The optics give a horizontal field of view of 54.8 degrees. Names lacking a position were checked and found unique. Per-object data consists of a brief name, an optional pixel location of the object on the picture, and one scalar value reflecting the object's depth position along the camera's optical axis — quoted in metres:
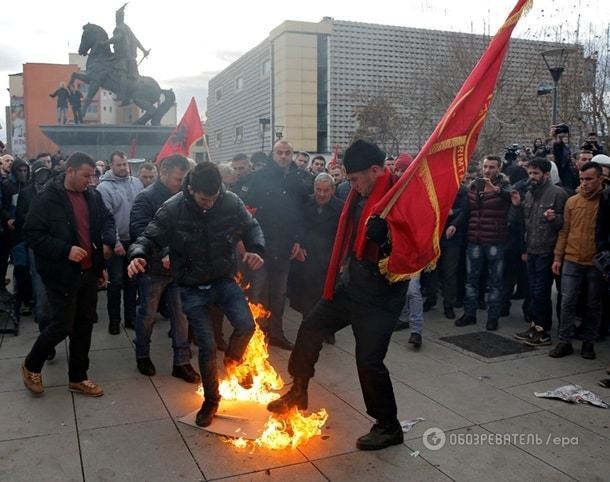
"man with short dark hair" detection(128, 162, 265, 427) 4.25
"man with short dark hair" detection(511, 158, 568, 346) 6.53
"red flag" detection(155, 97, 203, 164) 9.44
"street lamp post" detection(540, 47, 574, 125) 12.94
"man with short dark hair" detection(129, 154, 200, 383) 5.42
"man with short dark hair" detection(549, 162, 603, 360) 5.96
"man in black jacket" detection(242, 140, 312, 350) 6.47
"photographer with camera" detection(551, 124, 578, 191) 8.23
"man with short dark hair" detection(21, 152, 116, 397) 4.78
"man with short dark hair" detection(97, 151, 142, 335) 7.04
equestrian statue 16.84
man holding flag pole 3.72
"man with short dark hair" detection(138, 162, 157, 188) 7.45
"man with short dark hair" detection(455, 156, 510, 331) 7.29
